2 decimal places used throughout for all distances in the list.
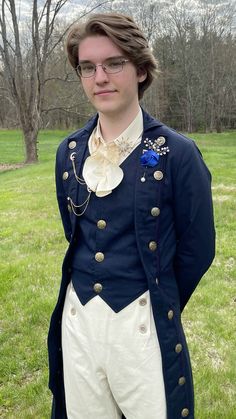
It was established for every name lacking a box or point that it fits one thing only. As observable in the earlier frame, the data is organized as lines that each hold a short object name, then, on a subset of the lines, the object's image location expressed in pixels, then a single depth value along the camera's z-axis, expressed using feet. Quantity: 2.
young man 5.75
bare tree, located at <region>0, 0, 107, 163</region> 64.44
